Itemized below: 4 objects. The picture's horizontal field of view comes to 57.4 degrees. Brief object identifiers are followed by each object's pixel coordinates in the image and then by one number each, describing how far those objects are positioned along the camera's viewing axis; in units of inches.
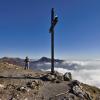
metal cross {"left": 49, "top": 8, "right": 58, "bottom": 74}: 375.9
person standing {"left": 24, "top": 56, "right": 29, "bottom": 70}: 496.2
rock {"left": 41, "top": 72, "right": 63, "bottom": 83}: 342.8
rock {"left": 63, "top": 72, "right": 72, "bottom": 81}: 357.9
